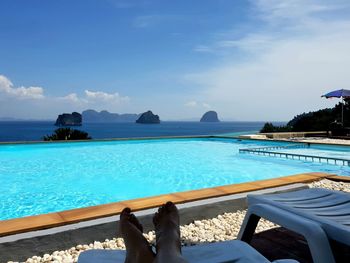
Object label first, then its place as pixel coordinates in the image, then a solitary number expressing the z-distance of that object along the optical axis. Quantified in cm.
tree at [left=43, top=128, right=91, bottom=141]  1603
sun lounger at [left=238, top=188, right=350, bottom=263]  176
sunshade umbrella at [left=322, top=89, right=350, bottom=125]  1512
